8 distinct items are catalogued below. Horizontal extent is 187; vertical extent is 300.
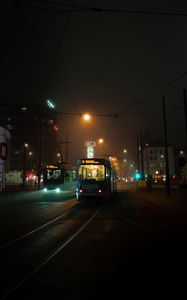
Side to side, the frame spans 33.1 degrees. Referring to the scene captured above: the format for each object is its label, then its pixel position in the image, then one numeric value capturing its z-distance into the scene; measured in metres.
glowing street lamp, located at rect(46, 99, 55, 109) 129.30
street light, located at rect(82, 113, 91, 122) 25.73
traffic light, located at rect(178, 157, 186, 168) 21.73
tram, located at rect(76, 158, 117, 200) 23.39
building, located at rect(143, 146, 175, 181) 126.00
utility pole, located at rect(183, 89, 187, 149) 22.64
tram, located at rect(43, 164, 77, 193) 43.12
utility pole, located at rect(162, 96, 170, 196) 29.77
